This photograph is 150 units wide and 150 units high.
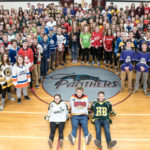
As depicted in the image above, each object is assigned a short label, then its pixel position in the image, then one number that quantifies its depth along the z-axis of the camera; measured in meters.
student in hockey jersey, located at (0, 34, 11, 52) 6.44
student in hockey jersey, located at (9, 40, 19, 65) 5.86
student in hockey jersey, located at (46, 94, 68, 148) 4.54
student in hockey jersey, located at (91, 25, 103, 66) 7.44
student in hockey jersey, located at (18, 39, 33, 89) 5.69
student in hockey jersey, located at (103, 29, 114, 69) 7.06
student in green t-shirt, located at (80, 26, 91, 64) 7.52
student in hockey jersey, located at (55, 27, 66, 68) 7.32
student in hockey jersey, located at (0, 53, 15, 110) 5.31
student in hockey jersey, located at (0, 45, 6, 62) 5.58
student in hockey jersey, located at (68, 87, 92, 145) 4.61
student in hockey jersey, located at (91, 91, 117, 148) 4.27
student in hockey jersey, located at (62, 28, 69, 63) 7.70
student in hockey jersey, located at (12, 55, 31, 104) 5.30
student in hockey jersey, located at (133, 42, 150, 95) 5.78
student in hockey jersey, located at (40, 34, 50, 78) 6.38
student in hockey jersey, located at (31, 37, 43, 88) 5.99
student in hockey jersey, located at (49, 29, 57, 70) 6.98
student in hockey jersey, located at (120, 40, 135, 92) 5.87
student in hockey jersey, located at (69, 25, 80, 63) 7.68
